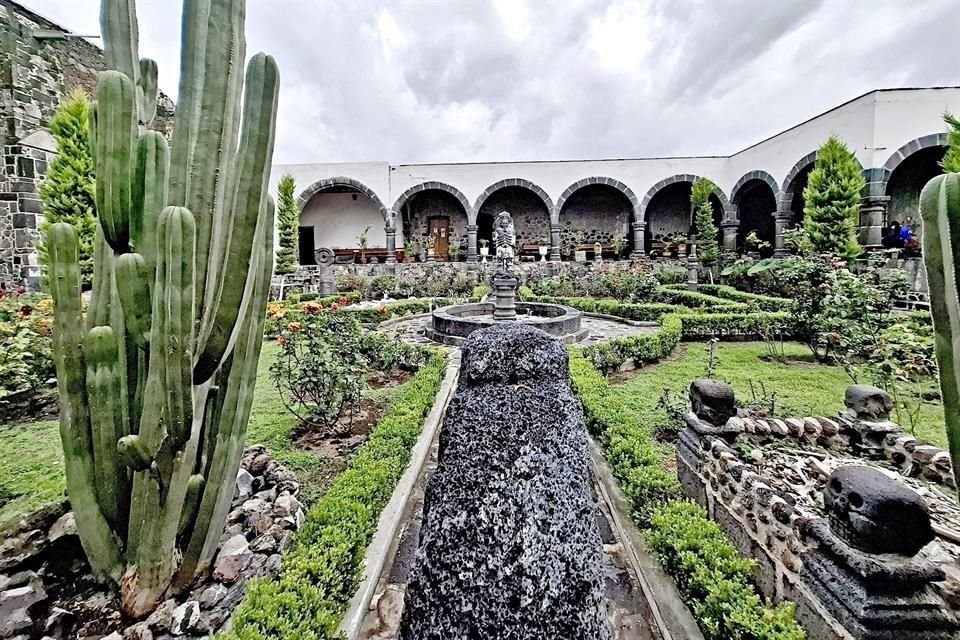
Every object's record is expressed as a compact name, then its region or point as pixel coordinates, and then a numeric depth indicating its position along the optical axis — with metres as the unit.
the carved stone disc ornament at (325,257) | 16.16
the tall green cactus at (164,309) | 1.85
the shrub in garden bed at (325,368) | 4.66
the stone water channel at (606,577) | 2.17
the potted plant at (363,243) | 18.60
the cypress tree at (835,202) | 12.35
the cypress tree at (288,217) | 17.83
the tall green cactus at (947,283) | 1.42
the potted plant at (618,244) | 19.55
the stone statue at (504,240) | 9.86
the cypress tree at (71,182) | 7.69
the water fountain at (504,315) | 8.76
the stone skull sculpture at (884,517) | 1.73
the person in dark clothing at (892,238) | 13.19
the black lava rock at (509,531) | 1.45
